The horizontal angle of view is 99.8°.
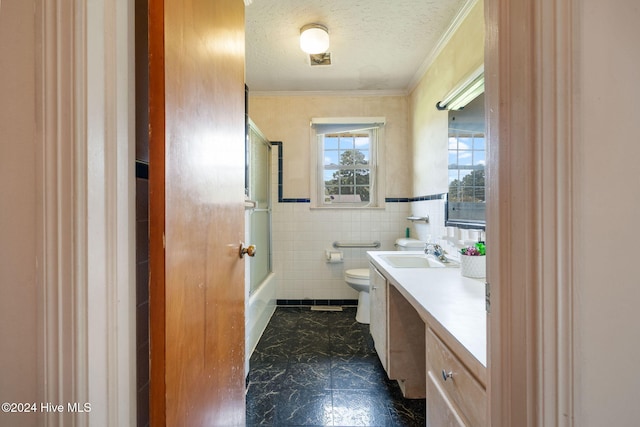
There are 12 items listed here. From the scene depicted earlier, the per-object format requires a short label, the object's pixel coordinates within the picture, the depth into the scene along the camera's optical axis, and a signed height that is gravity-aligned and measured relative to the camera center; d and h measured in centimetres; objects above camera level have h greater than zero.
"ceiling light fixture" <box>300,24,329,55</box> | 200 +130
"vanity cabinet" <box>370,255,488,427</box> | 69 -47
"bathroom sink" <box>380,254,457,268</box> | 194 -38
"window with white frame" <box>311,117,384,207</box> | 311 +48
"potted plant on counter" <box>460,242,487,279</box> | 132 -26
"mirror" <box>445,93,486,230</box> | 161 +28
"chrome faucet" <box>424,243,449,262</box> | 184 -30
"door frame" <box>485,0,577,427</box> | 36 +0
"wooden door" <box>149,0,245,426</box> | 61 +0
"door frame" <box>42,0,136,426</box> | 44 +1
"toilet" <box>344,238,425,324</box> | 249 -66
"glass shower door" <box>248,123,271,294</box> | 232 +5
